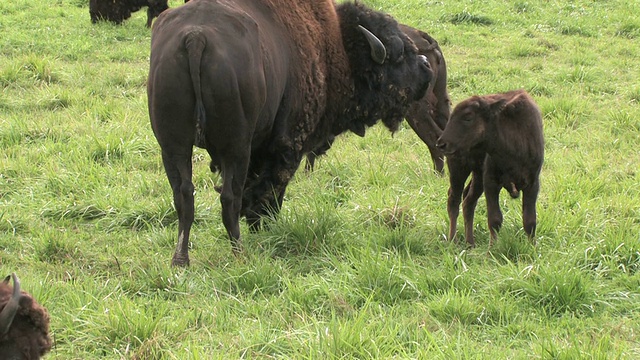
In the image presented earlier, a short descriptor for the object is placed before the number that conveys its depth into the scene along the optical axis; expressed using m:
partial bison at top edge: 27.52
